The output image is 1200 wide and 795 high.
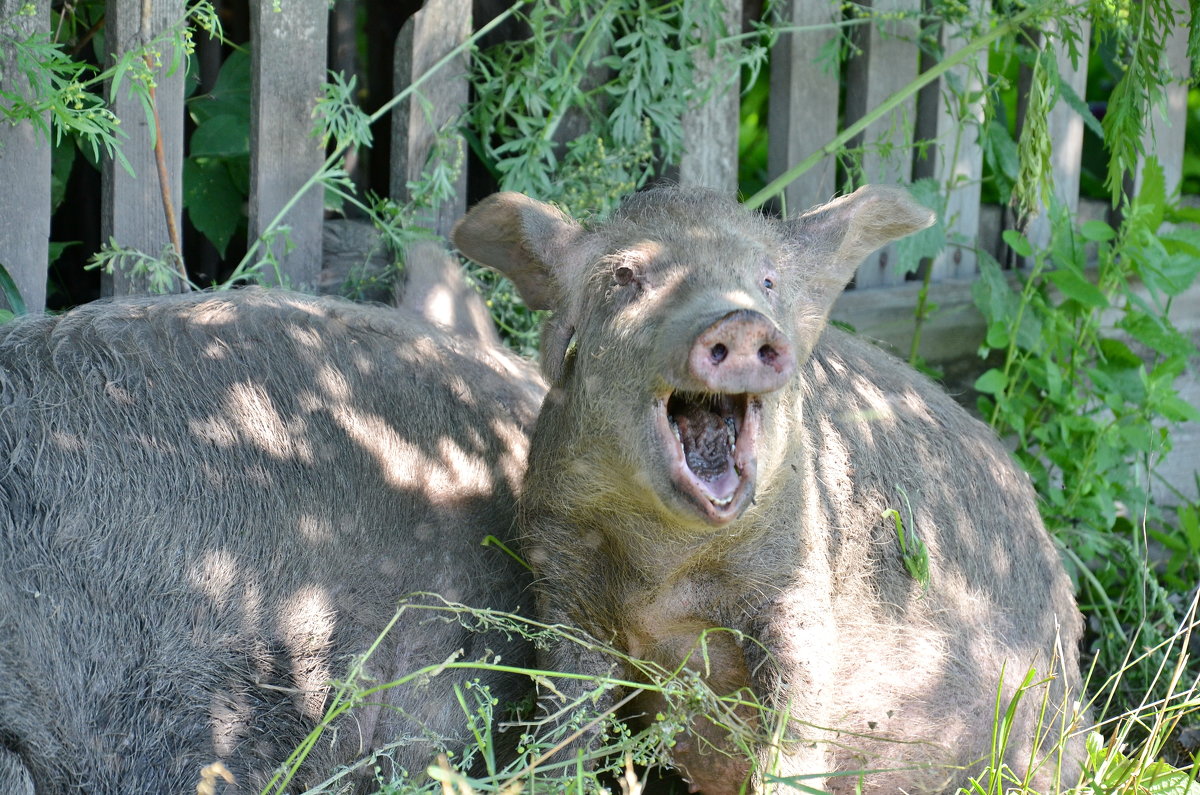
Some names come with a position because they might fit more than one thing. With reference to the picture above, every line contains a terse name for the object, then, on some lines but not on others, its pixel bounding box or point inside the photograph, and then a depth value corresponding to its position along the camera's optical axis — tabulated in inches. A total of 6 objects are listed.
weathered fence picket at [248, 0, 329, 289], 170.7
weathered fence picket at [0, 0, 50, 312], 149.6
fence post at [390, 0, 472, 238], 183.9
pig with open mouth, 121.3
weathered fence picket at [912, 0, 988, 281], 210.2
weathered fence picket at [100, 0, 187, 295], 156.5
